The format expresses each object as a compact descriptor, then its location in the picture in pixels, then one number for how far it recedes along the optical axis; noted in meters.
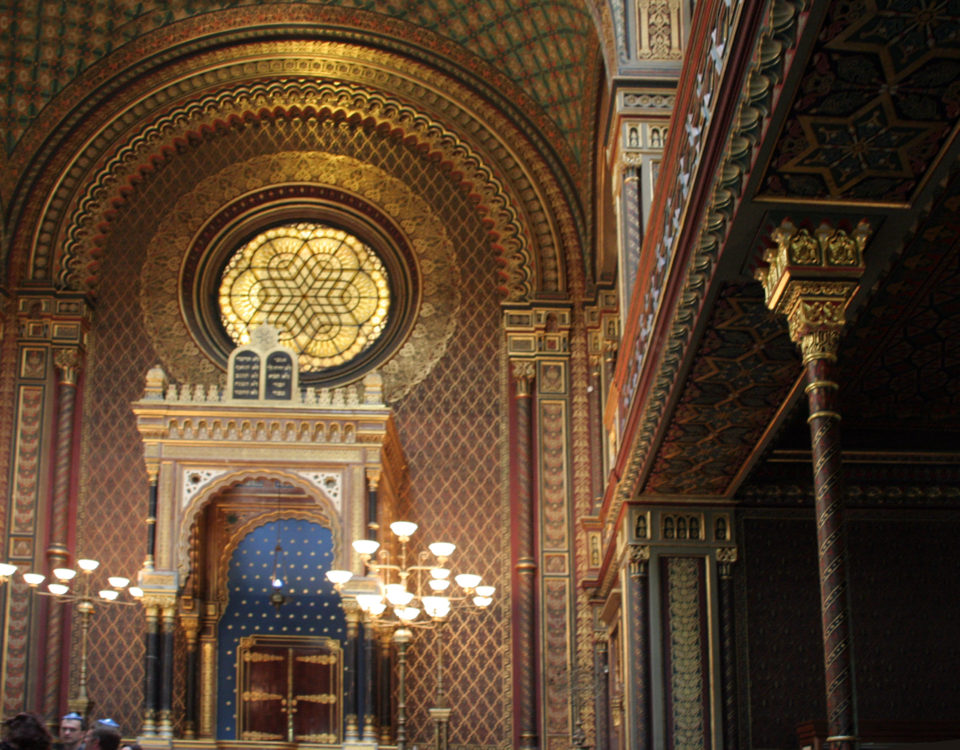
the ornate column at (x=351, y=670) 14.48
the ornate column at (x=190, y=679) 15.32
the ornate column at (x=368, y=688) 14.46
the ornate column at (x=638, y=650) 11.70
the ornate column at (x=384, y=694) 15.16
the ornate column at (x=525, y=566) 16.02
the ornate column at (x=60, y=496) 15.97
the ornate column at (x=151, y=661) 14.30
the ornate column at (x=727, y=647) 11.69
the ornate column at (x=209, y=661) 15.90
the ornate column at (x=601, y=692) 14.96
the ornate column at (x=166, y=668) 14.40
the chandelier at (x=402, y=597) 12.52
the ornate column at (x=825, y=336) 6.41
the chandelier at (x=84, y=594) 14.23
